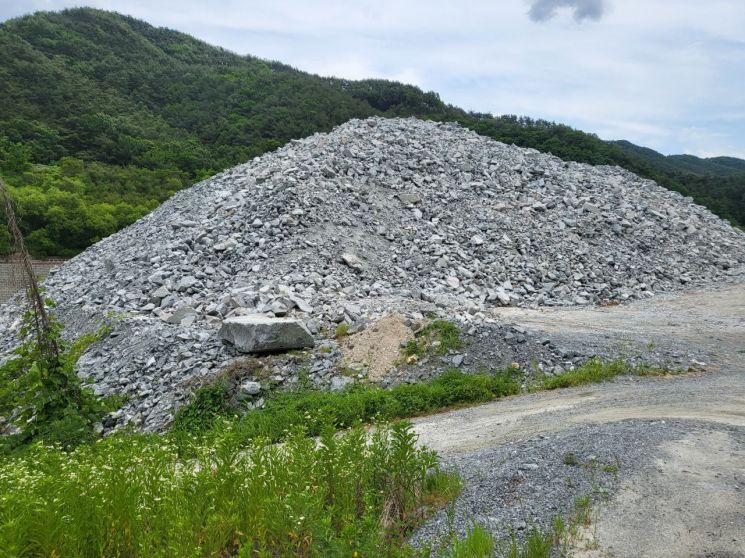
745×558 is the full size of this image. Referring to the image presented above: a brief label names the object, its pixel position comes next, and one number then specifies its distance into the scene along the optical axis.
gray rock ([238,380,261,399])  9.37
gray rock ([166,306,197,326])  11.79
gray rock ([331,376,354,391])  9.51
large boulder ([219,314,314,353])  10.17
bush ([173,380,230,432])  8.69
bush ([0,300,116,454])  7.71
